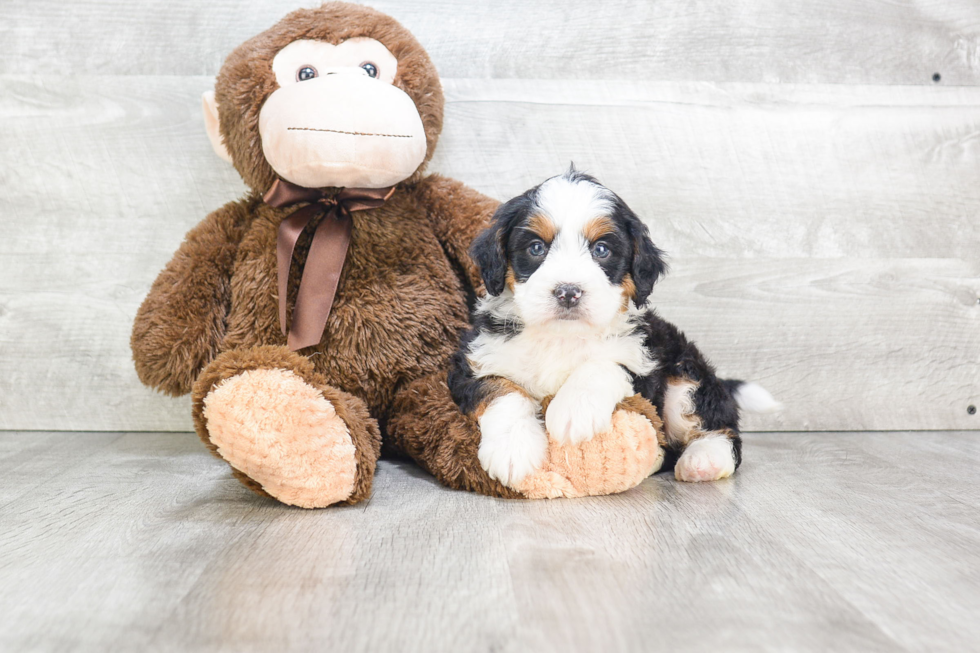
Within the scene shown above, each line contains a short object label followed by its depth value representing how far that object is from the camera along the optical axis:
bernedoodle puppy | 0.69
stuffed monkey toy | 0.75
